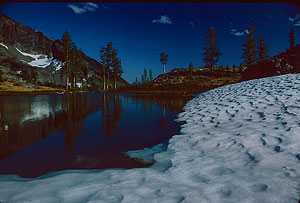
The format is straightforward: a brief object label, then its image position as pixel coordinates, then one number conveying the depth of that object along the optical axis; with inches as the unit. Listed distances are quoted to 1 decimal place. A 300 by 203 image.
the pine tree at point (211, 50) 1987.0
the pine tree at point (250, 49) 1834.4
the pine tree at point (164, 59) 1757.1
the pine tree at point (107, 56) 1951.3
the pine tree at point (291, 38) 1908.6
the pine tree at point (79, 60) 1916.0
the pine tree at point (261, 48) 1859.0
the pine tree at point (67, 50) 1599.9
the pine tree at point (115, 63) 1989.4
